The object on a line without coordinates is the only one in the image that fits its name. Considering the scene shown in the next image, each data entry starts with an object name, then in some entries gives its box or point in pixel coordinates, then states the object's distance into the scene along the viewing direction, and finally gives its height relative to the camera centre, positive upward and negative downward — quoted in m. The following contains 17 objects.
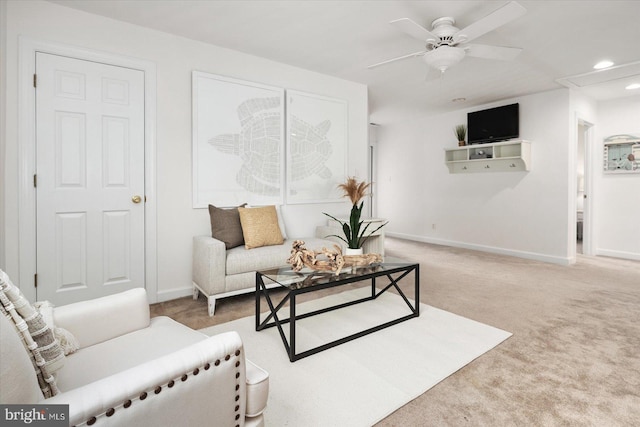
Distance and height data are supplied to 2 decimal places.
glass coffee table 2.05 -0.47
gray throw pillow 3.15 -0.17
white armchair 0.75 -0.48
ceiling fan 2.40 +1.30
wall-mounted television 5.25 +1.36
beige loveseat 2.82 -0.49
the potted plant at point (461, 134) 5.86 +1.30
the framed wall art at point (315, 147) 4.00 +0.77
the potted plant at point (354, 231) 2.74 -0.18
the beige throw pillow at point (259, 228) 3.18 -0.18
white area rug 1.60 -0.90
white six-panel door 2.68 +0.25
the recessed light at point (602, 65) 3.79 +1.64
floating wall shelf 5.12 +0.84
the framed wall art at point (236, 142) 3.36 +0.71
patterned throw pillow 0.93 -0.36
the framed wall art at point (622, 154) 5.01 +0.83
